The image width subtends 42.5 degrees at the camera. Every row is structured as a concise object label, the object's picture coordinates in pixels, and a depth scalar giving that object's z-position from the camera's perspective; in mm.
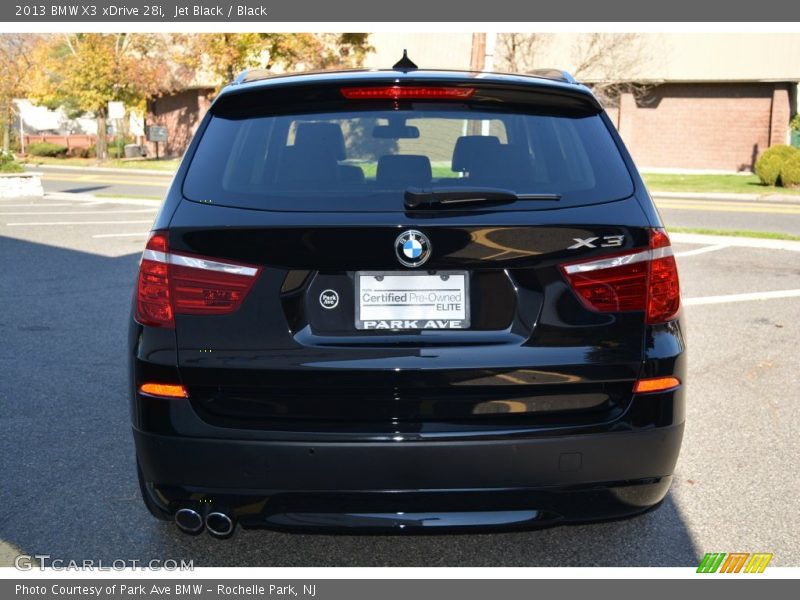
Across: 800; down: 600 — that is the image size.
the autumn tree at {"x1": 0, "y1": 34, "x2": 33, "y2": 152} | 51469
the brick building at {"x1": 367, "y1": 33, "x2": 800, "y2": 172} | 38031
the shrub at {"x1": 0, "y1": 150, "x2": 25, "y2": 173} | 24858
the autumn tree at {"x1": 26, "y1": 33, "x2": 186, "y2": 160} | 44250
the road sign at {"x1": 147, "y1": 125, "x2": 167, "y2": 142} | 46688
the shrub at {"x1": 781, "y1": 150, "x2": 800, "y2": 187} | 28684
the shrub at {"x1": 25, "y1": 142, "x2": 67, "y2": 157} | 52719
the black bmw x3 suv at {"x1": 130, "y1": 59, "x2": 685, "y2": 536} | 3227
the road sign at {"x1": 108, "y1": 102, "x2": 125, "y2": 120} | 44750
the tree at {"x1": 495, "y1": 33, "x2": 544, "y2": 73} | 35469
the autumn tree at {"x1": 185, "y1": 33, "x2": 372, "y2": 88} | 36812
